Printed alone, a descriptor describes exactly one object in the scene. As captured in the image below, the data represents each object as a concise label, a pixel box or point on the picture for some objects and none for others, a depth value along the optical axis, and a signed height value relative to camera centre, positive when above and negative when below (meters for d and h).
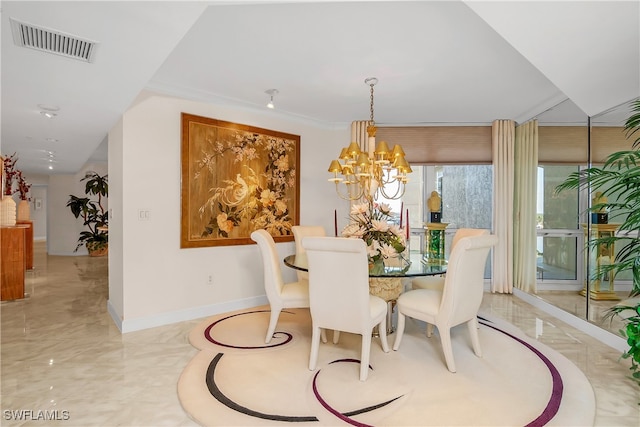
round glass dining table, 2.72 -0.48
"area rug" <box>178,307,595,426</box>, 2.01 -1.17
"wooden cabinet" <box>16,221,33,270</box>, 6.93 -0.72
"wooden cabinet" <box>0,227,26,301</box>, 4.62 -0.70
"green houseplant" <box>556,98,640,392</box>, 2.22 -0.03
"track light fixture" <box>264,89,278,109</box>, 3.84 +1.32
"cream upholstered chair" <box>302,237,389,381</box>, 2.39 -0.56
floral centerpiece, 3.00 -0.18
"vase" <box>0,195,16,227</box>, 4.86 -0.03
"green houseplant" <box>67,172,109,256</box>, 8.62 -0.11
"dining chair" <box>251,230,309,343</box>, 3.10 -0.72
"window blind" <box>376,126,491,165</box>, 5.23 +0.99
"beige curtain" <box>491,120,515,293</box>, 5.05 +0.12
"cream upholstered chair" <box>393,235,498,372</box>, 2.52 -0.68
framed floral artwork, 3.91 +0.34
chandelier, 3.26 +0.45
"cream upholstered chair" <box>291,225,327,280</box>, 4.02 -0.26
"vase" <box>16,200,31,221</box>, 6.95 -0.03
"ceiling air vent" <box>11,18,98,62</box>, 1.82 +0.93
